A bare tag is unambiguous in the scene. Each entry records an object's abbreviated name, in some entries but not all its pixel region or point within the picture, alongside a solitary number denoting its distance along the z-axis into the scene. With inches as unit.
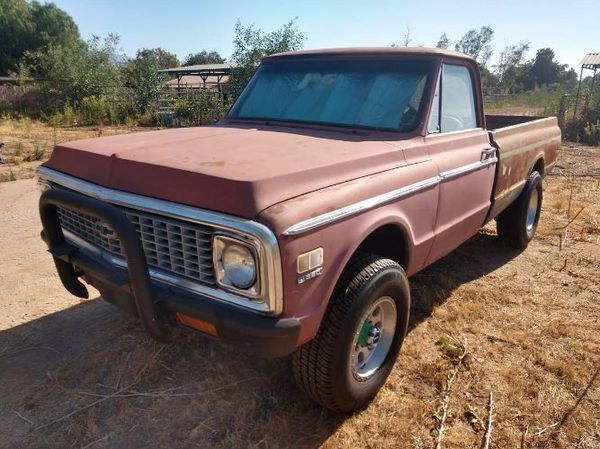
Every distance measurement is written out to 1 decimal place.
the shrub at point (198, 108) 641.0
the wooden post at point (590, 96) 585.8
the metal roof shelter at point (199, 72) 952.6
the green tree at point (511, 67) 1616.6
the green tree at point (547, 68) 1961.1
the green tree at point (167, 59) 2303.4
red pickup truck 77.4
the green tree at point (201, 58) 2503.7
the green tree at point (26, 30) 1267.2
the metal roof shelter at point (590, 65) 592.7
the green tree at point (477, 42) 1596.9
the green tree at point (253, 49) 552.7
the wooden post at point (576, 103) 589.8
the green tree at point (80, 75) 788.6
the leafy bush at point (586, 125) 542.6
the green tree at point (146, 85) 767.1
